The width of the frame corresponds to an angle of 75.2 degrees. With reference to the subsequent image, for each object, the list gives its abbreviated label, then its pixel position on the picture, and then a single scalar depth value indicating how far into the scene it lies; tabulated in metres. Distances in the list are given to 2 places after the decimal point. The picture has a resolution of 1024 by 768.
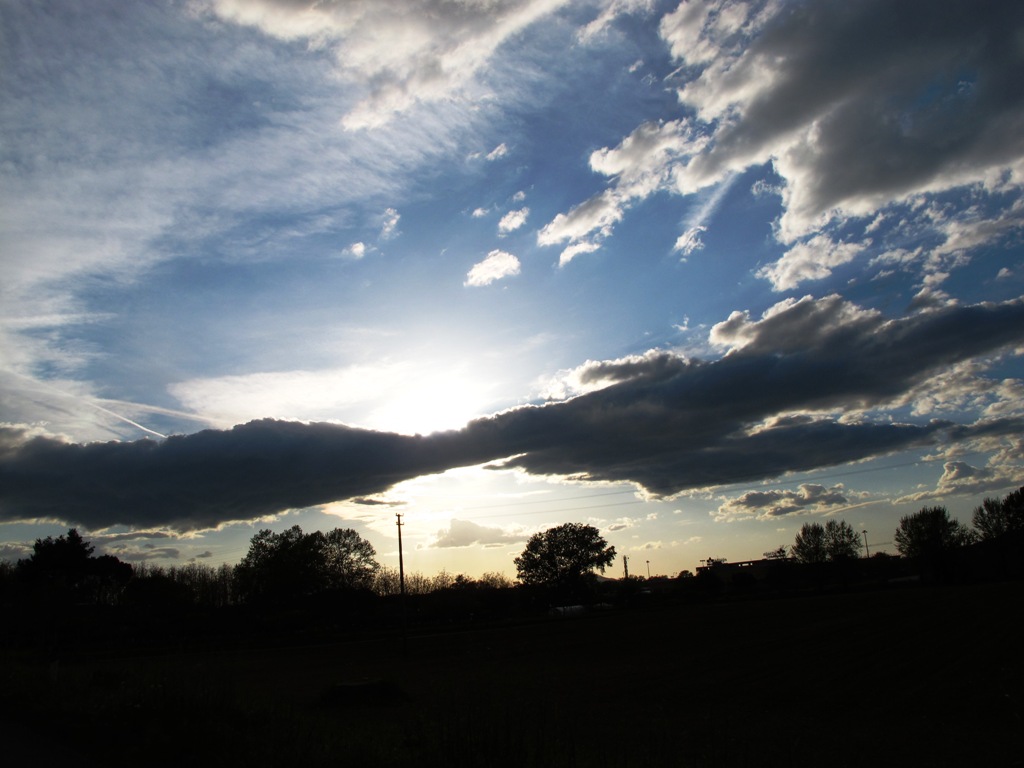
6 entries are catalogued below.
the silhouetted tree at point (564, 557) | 136.38
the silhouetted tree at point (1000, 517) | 130.62
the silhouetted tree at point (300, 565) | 115.19
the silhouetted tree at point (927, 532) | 139.38
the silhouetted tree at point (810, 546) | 156.00
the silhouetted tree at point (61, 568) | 78.38
